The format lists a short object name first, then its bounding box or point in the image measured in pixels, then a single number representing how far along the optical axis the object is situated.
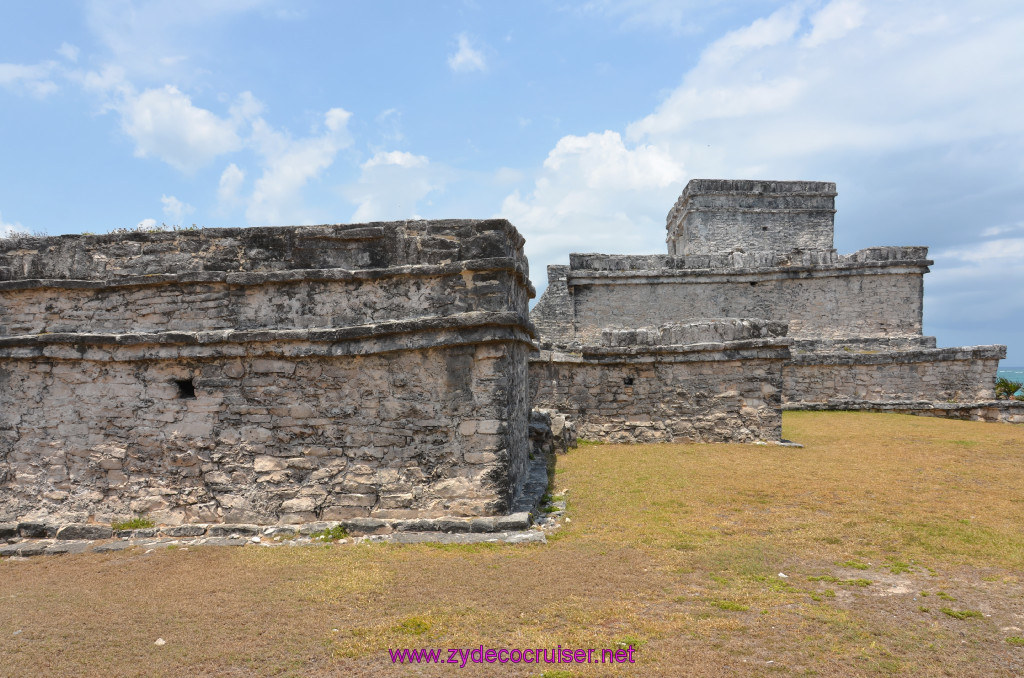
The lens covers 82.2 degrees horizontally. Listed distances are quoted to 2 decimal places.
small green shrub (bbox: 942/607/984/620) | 4.05
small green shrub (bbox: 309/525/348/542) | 5.97
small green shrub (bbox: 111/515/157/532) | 6.38
